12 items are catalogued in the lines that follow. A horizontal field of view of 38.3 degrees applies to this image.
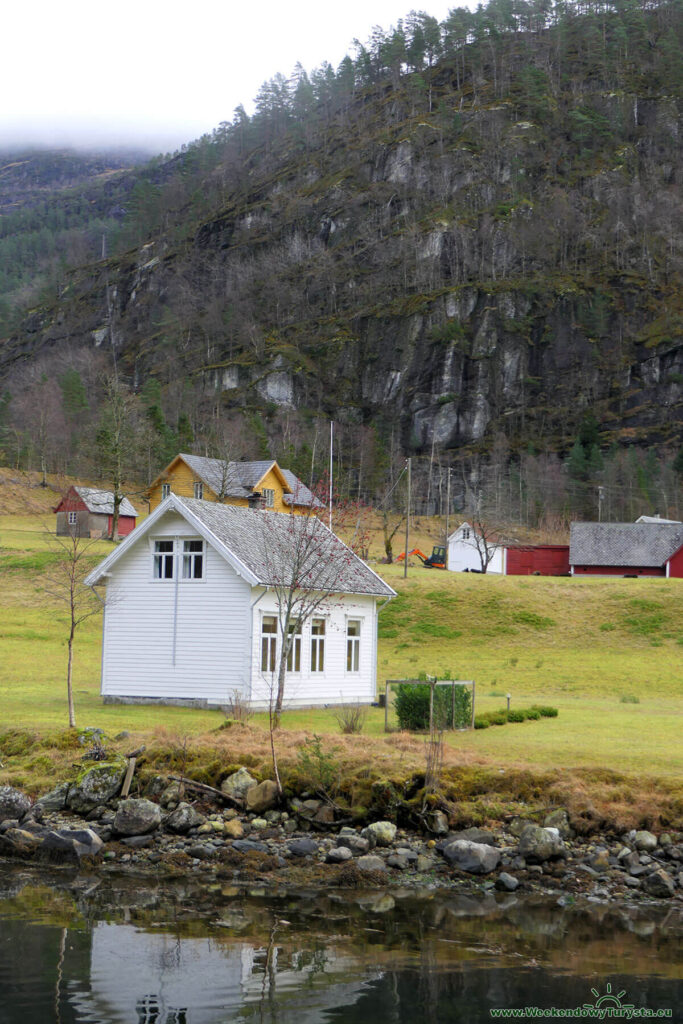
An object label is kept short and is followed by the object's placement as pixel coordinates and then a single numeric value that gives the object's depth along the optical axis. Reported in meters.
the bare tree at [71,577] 28.11
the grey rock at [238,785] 21.08
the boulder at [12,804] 21.14
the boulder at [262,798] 20.77
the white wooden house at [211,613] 30.73
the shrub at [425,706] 26.72
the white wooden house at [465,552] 86.81
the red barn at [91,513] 80.19
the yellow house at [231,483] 80.75
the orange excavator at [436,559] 81.00
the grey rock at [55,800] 21.50
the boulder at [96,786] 21.34
